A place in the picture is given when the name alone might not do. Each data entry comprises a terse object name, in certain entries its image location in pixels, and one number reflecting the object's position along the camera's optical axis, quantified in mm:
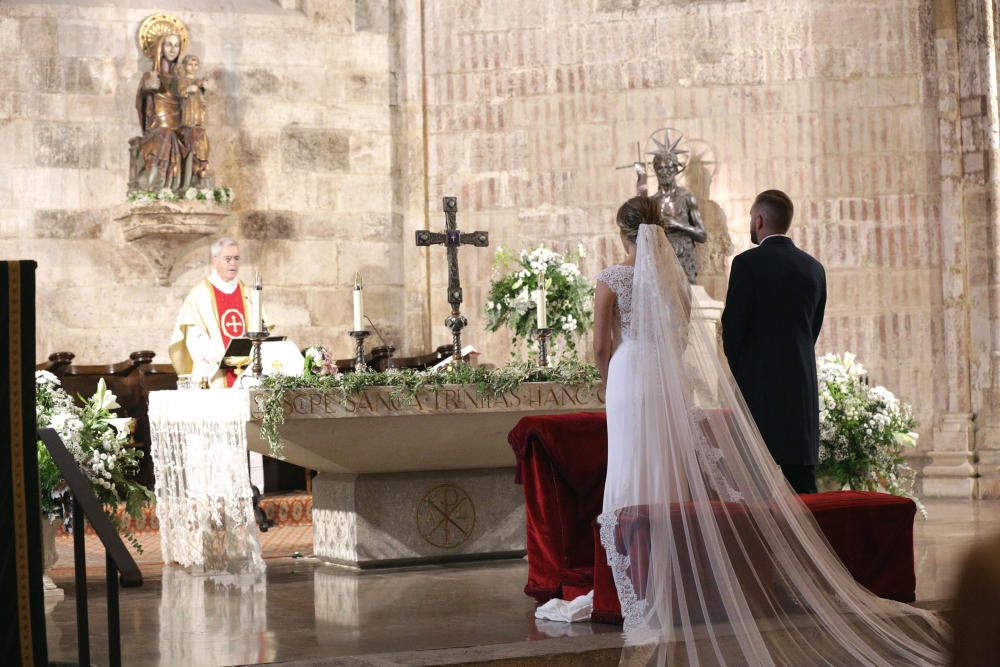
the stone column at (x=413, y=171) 12102
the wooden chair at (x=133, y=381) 10242
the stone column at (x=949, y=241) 11133
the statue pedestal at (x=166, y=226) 11148
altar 6457
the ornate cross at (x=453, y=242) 6828
